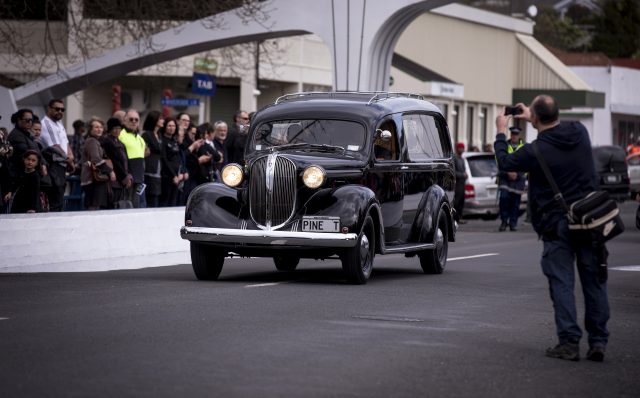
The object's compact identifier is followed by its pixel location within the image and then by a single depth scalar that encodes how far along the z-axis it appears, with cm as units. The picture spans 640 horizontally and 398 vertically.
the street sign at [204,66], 5205
